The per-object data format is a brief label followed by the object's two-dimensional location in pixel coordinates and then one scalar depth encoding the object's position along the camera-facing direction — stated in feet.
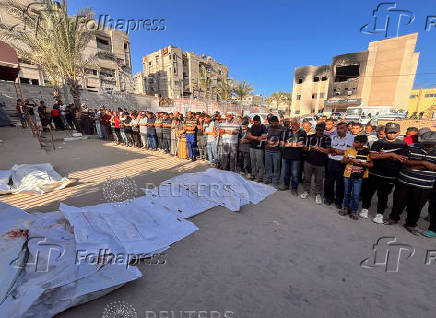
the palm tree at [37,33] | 39.32
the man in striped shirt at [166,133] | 26.53
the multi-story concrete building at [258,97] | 194.21
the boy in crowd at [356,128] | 13.05
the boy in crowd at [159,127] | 27.37
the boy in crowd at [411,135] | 14.71
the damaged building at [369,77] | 96.53
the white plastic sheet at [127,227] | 7.66
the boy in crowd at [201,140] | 23.45
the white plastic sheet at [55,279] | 5.19
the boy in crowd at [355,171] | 11.41
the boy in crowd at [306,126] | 14.96
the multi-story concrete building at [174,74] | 124.77
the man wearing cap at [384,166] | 10.36
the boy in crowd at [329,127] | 16.28
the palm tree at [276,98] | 160.04
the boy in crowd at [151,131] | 28.07
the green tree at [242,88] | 102.47
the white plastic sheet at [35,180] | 13.71
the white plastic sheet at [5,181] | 13.38
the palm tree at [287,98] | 158.81
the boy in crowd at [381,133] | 15.26
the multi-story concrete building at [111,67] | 90.74
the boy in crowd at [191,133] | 23.21
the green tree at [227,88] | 99.96
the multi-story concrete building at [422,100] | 138.82
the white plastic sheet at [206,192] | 12.07
